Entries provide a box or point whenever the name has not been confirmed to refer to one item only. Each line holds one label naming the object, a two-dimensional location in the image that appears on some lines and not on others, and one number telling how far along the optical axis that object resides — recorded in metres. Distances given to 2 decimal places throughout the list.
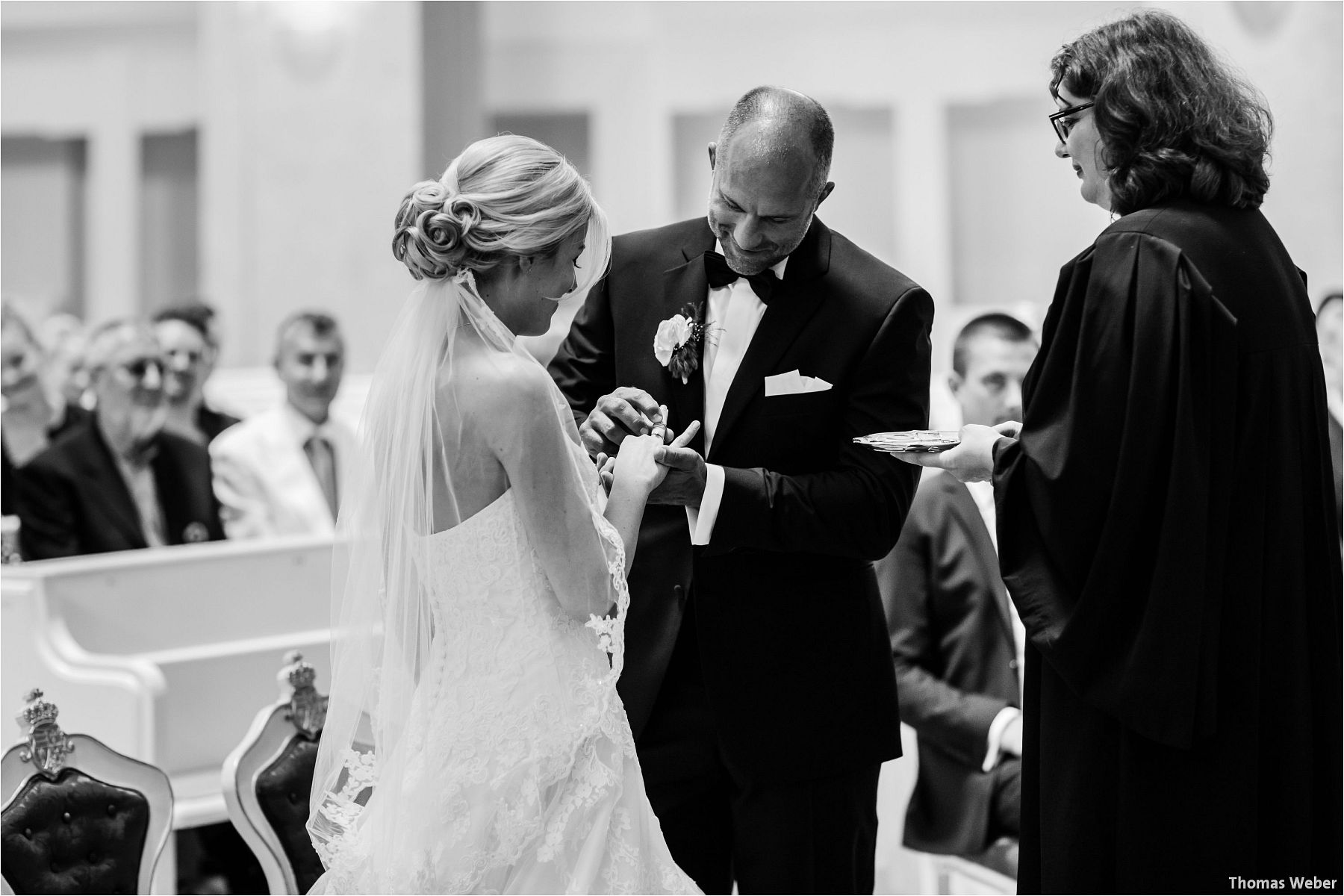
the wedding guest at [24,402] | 7.16
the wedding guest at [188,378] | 7.18
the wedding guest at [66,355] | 8.83
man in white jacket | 6.45
